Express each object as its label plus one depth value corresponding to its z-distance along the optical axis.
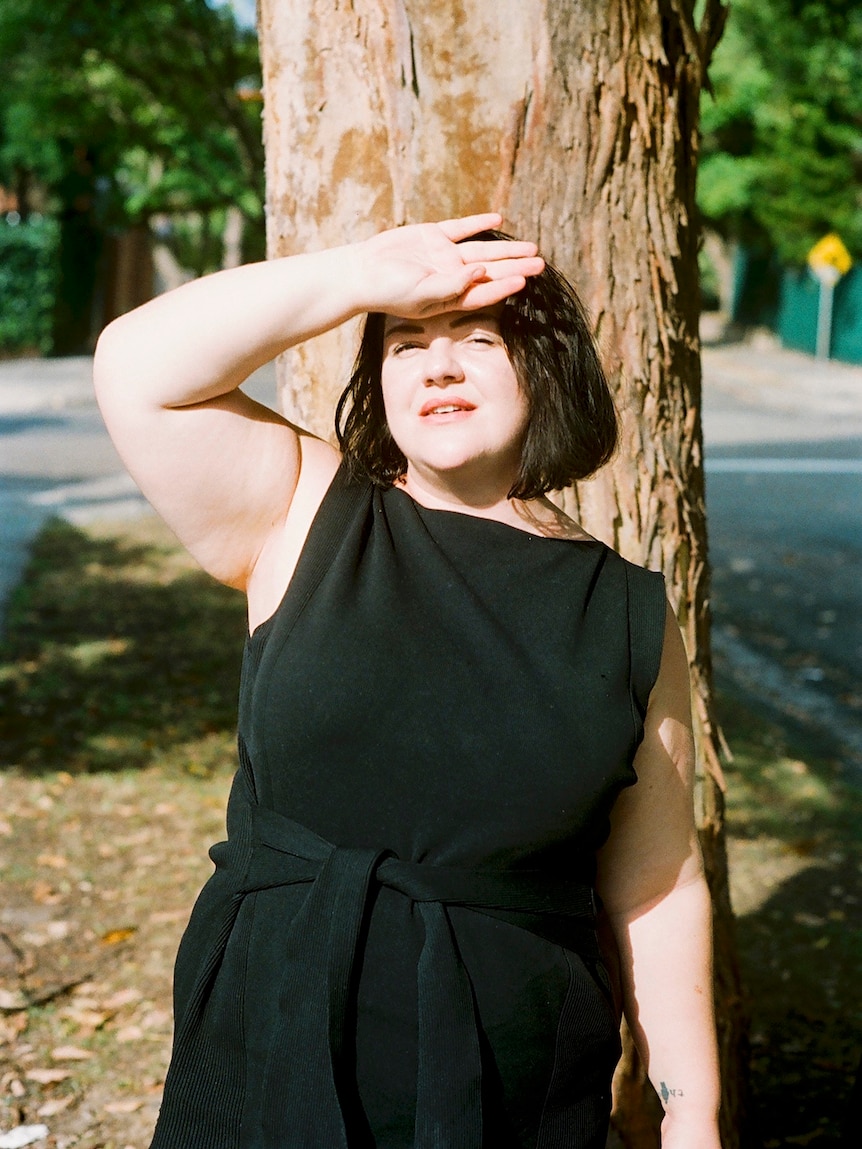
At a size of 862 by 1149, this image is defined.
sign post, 25.50
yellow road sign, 25.50
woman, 1.78
